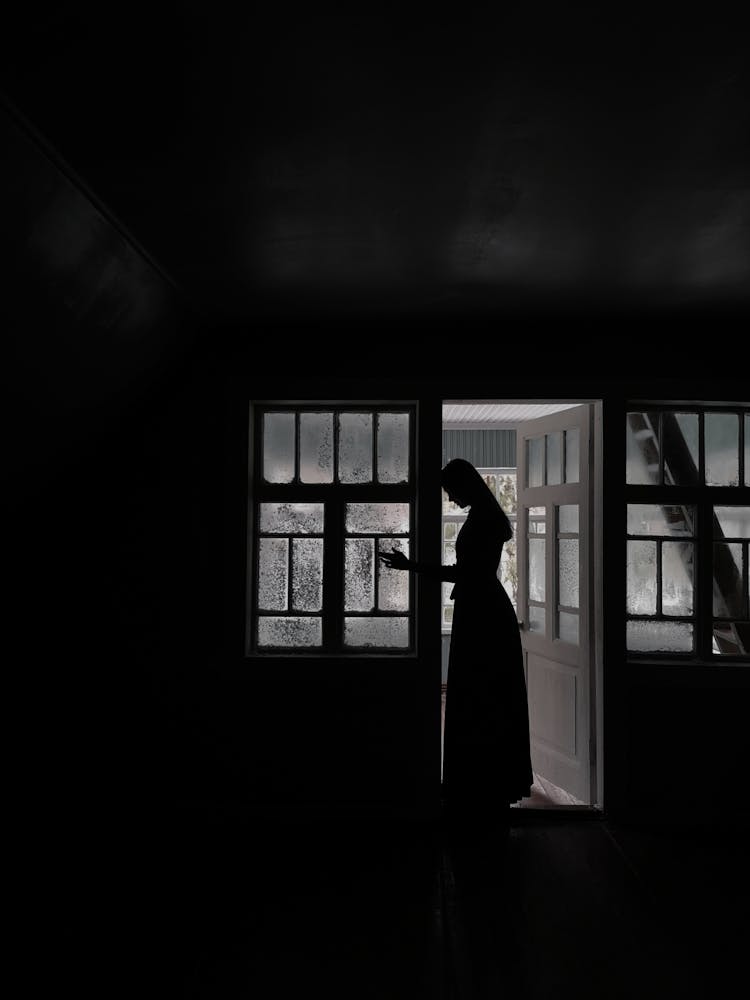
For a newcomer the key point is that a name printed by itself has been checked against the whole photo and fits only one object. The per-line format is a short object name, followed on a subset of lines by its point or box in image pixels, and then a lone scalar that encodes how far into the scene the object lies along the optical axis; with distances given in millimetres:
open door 3891
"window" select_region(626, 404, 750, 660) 3822
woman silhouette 3418
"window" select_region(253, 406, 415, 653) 3898
